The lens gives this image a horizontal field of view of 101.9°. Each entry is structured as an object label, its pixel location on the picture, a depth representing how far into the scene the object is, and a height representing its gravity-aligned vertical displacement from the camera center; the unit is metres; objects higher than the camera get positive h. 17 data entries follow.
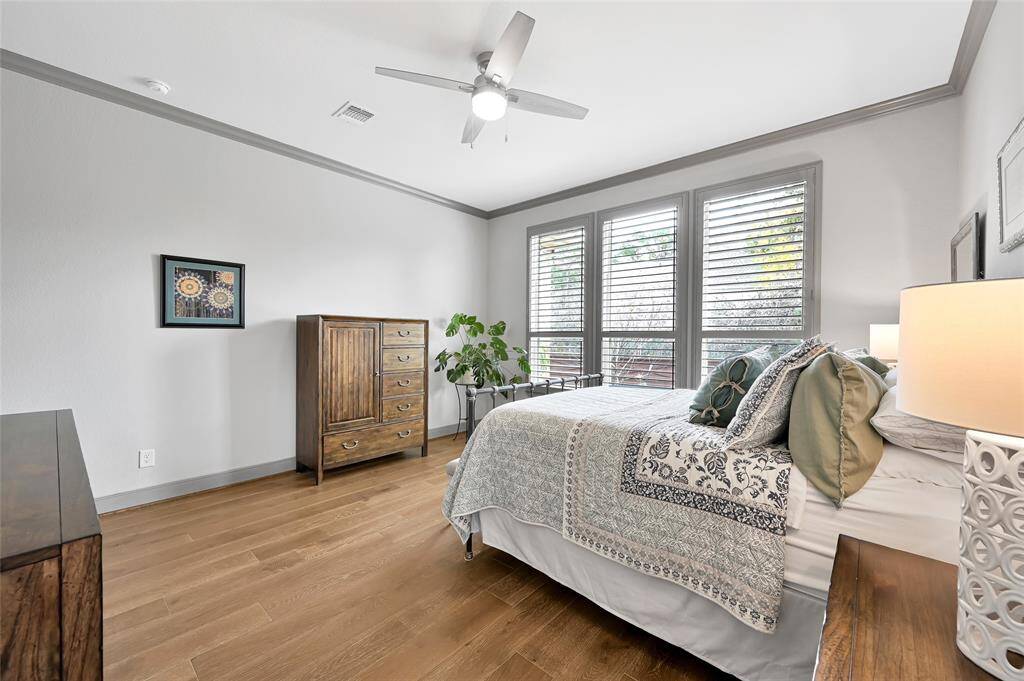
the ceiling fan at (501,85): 1.91 +1.32
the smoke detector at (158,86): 2.58 +1.56
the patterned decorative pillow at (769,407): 1.43 -0.25
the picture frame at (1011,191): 1.47 +0.55
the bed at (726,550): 1.21 -0.81
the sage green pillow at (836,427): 1.27 -0.29
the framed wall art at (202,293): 2.95 +0.30
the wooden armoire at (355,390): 3.38 -0.49
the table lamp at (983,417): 0.67 -0.16
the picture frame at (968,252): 2.02 +0.44
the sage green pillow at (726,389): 1.71 -0.23
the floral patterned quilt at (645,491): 1.34 -0.62
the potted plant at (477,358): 4.68 -0.27
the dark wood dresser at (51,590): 0.60 -0.39
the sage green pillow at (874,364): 1.89 -0.13
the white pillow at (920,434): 1.18 -0.29
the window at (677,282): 3.16 +0.48
